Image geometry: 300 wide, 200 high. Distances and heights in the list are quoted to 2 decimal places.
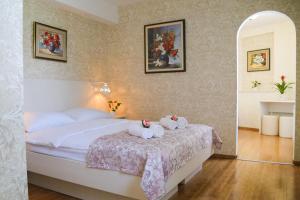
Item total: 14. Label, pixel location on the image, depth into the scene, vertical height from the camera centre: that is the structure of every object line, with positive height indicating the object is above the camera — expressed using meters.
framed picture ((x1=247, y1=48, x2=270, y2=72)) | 6.07 +0.88
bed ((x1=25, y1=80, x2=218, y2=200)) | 1.99 -0.75
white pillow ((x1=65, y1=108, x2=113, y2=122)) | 3.49 -0.34
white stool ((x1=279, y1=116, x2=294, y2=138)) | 5.16 -0.77
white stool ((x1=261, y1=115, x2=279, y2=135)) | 5.52 -0.78
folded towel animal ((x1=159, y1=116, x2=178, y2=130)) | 2.78 -0.38
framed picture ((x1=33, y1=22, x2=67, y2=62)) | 3.39 +0.78
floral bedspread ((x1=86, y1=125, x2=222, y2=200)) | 1.75 -0.54
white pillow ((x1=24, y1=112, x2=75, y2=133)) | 2.77 -0.36
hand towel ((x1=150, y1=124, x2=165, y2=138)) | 2.31 -0.39
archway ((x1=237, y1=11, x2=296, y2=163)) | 5.28 +0.31
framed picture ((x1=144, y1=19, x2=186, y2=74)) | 4.04 +0.83
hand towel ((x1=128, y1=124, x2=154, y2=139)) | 2.24 -0.39
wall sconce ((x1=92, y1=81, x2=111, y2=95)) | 4.51 +0.10
